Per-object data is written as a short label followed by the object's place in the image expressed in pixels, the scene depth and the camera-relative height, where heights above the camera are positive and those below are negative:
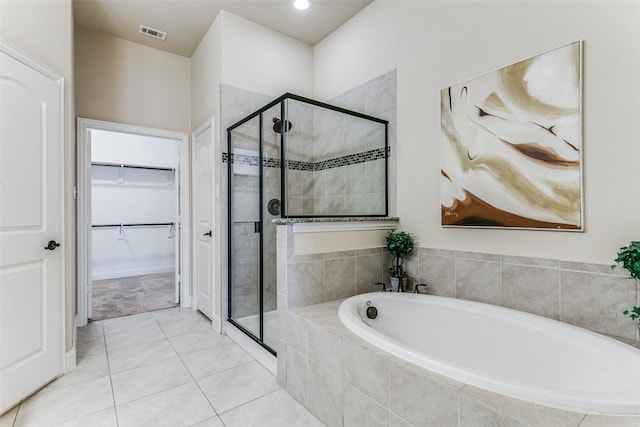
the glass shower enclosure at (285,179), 2.34 +0.27
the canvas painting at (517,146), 1.61 +0.39
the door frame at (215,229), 3.00 -0.16
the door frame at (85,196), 3.06 +0.17
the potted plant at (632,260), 1.31 -0.21
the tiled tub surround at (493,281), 1.51 -0.42
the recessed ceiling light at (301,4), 2.69 +1.81
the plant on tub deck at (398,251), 2.32 -0.29
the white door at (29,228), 1.77 -0.10
